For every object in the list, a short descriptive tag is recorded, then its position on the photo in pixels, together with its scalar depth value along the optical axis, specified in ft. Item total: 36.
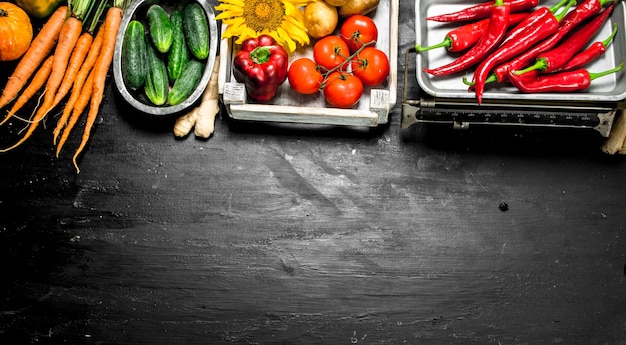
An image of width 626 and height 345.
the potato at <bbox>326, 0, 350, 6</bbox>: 6.82
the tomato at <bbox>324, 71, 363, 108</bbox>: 6.79
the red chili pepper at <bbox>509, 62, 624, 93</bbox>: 6.52
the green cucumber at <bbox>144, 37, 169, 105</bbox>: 7.13
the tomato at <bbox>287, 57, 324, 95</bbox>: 6.83
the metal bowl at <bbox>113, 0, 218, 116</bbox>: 7.06
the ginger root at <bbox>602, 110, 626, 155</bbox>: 7.04
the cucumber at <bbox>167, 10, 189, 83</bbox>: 7.22
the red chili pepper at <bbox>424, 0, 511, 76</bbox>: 6.66
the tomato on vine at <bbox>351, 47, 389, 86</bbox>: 6.82
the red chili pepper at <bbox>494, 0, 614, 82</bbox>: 6.60
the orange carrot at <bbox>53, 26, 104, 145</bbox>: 7.33
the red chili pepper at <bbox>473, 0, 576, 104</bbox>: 6.62
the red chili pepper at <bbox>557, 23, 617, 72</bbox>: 6.64
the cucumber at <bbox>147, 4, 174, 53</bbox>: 7.14
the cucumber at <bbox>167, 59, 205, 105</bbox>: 7.13
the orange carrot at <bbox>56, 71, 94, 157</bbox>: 7.34
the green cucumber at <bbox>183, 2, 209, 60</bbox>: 7.15
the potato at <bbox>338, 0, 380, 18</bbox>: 6.90
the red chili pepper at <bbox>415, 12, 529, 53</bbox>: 6.71
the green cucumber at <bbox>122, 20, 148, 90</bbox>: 7.07
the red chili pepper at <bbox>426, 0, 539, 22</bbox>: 6.76
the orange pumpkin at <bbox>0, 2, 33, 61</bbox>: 7.13
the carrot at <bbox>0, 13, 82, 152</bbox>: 7.35
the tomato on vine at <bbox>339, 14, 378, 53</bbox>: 6.89
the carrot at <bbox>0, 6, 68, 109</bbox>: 7.35
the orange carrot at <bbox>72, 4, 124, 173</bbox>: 7.32
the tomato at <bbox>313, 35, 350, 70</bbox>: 6.88
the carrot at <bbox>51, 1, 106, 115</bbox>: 7.39
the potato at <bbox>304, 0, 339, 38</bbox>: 6.87
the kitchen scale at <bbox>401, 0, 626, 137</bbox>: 6.57
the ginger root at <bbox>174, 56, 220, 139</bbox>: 7.30
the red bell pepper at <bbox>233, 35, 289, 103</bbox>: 6.67
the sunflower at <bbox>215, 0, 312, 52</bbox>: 6.81
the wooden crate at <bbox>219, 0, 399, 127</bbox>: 6.84
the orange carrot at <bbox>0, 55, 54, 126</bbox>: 7.38
